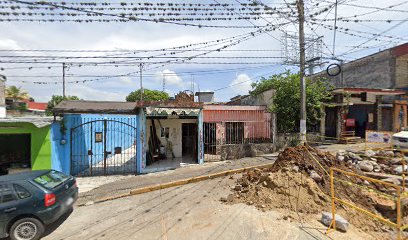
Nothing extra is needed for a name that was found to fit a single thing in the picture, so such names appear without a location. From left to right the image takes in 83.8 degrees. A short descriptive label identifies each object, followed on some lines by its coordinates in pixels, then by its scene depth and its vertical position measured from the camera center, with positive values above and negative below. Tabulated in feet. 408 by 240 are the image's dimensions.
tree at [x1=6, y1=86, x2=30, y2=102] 57.12 +7.32
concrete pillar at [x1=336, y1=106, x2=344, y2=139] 55.47 -0.70
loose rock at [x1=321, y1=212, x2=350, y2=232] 17.66 -8.15
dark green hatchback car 17.93 -6.85
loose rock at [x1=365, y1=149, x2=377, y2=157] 36.78 -5.61
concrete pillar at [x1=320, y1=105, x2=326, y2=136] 53.72 -0.69
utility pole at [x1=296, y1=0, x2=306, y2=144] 38.35 +7.22
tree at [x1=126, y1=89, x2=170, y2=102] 138.91 +16.29
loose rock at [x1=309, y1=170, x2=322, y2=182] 25.10 -6.33
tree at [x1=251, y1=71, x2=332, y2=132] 50.80 +4.10
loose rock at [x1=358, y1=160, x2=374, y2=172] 32.01 -6.71
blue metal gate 39.78 -6.86
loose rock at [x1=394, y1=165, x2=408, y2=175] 30.63 -7.03
